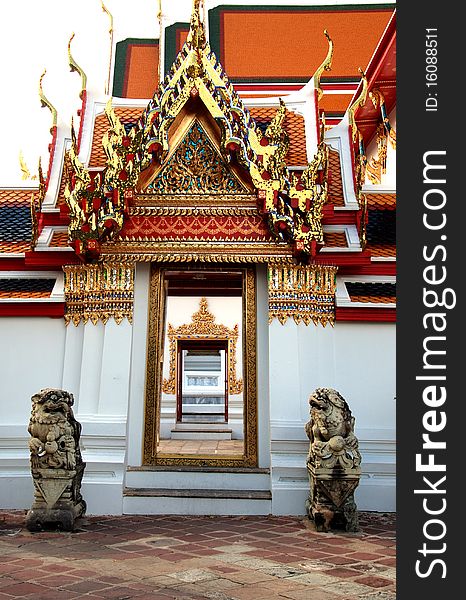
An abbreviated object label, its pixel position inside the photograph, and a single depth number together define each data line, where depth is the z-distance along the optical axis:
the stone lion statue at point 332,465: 4.88
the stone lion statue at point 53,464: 4.86
